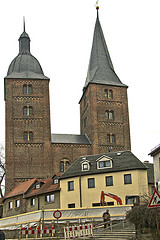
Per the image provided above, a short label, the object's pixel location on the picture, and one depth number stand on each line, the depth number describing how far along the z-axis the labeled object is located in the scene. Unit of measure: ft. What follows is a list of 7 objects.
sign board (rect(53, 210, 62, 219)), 95.50
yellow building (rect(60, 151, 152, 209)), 150.10
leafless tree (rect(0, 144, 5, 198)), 238.60
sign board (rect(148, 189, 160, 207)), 53.47
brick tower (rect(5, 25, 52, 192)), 219.00
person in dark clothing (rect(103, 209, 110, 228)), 95.51
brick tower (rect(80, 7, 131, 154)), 237.25
